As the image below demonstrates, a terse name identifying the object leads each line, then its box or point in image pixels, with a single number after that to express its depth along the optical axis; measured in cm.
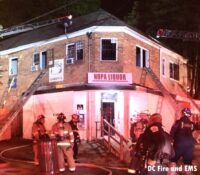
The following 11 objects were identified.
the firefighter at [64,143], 798
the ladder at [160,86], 1563
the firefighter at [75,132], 974
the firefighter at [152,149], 526
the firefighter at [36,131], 908
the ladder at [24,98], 1535
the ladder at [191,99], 1912
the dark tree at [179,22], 2110
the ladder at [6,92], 1737
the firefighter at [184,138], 624
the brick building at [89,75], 1420
